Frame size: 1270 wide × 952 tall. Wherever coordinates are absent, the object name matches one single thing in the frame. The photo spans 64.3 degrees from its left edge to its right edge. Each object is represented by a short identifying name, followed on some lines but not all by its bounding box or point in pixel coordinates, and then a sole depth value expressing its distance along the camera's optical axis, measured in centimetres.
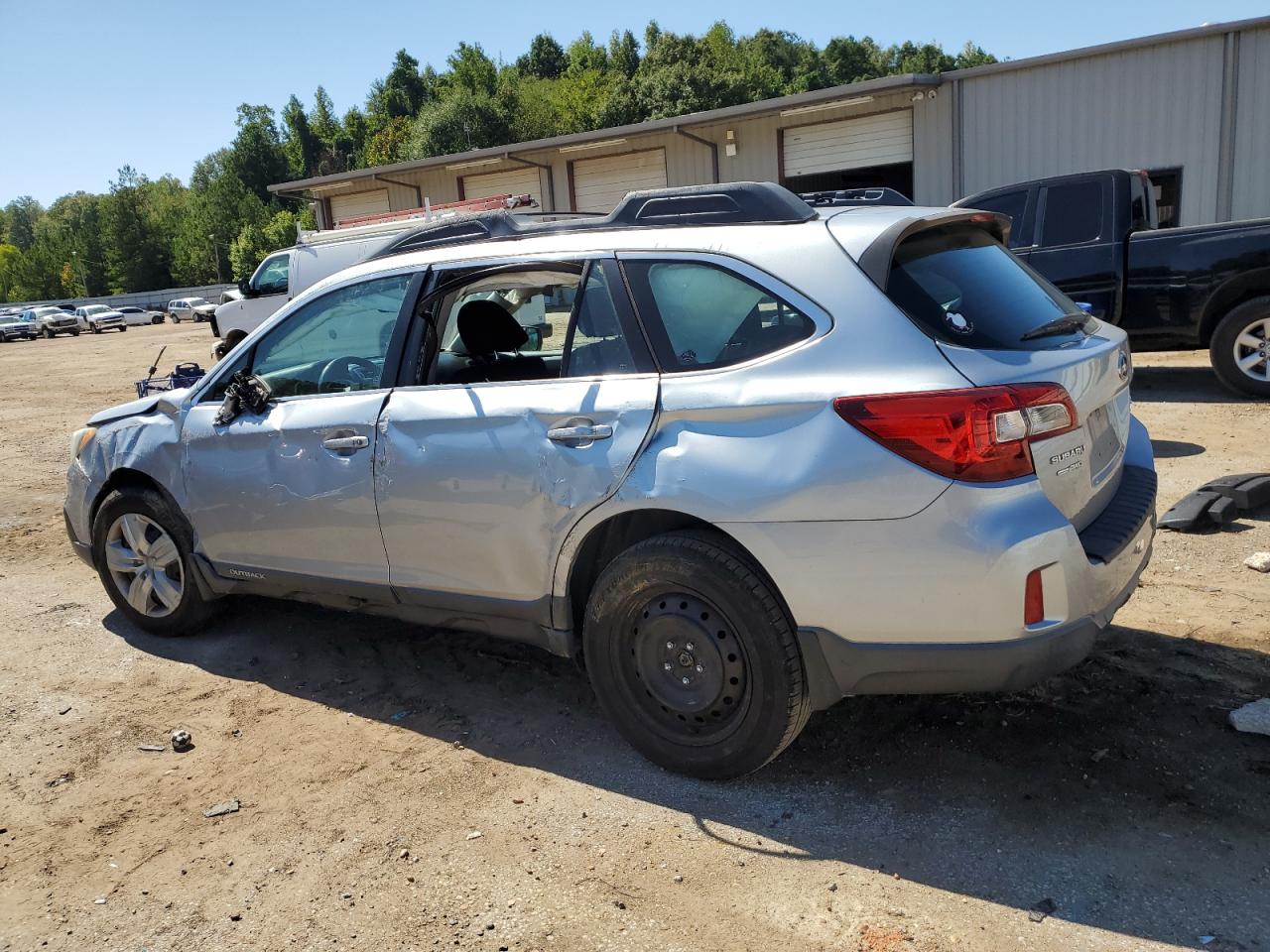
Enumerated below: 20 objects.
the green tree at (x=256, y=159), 10456
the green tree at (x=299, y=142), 11238
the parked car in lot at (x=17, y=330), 4800
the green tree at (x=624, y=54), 8695
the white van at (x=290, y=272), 1502
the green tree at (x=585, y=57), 9125
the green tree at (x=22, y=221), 16138
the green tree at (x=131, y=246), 9262
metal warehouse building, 1590
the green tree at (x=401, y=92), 10581
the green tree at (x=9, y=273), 10994
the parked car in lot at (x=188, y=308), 5497
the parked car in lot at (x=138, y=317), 5509
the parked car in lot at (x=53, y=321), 4884
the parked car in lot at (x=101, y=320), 5147
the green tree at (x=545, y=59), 9981
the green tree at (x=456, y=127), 6856
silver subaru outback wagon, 288
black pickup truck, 873
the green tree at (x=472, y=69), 9675
